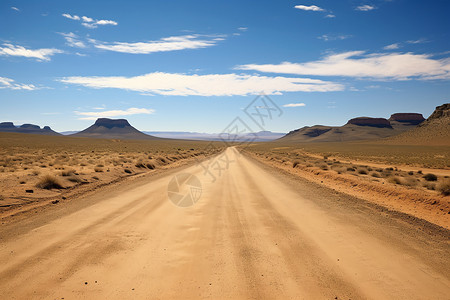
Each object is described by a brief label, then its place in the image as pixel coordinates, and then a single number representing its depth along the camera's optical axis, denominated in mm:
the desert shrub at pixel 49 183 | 12004
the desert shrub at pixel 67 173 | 14703
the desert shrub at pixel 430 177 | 17047
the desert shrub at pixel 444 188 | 10516
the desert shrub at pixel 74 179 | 14070
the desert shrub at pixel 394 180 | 14494
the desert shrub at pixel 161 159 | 29353
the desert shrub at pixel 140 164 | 23141
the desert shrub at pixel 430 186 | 12802
